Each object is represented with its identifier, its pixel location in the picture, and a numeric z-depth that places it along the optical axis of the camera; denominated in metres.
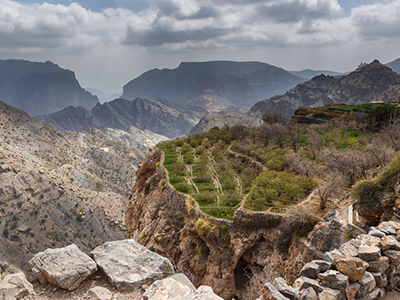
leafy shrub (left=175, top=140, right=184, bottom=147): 46.65
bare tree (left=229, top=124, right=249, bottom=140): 46.44
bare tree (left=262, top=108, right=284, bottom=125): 46.21
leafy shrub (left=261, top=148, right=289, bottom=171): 25.94
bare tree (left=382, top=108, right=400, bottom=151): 21.03
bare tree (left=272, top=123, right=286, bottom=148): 34.48
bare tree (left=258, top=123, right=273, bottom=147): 37.28
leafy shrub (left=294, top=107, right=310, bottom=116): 58.17
